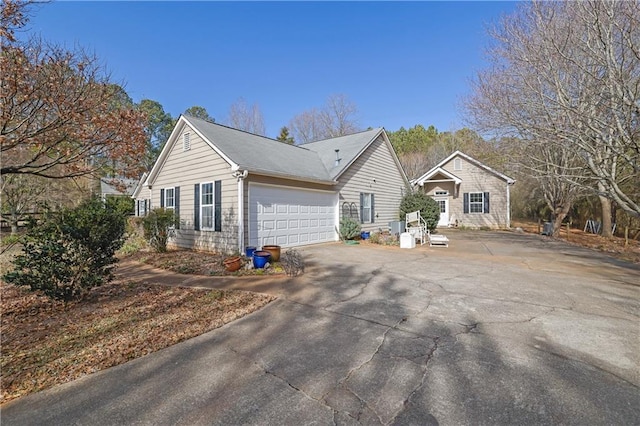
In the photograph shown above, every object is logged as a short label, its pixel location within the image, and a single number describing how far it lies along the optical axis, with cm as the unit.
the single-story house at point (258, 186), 938
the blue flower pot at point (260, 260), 732
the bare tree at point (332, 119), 3081
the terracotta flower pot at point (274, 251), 796
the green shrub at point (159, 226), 1038
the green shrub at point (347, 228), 1263
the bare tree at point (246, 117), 3059
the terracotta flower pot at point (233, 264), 709
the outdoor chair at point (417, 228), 1217
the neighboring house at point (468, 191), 1897
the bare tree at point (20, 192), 1677
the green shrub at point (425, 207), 1496
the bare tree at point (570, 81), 627
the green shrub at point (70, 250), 413
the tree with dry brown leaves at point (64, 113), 424
